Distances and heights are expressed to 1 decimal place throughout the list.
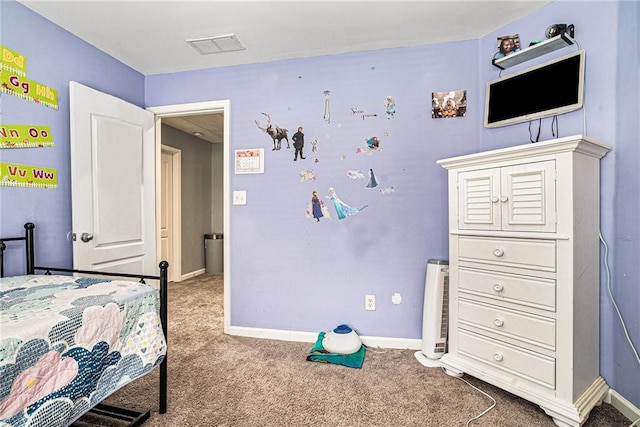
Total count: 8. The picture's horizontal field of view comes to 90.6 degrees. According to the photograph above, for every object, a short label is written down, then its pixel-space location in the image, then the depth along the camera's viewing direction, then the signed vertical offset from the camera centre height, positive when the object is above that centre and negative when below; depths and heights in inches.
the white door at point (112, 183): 85.9 +7.4
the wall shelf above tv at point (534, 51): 72.8 +38.8
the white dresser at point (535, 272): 60.5 -13.6
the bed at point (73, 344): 39.4 -20.2
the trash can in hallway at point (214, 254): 208.5 -30.5
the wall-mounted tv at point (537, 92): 71.5 +28.7
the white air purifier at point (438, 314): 87.2 -29.2
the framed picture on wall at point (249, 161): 105.5 +15.9
